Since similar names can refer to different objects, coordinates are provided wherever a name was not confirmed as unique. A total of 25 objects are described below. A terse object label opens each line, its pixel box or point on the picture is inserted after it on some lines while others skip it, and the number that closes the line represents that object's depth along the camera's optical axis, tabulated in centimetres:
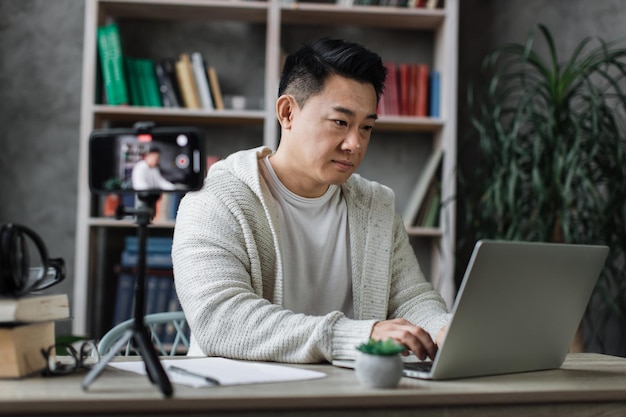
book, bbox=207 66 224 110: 317
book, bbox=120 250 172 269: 310
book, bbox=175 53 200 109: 313
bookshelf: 308
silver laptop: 108
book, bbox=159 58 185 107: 314
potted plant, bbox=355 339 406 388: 100
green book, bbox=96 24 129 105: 308
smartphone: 99
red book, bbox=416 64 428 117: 325
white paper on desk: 103
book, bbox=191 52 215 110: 316
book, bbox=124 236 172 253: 310
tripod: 99
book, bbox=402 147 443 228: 323
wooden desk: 88
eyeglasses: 108
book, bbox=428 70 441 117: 325
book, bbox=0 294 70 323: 103
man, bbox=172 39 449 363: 147
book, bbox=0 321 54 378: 102
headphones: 101
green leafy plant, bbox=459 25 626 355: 263
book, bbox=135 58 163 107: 314
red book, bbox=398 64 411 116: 325
